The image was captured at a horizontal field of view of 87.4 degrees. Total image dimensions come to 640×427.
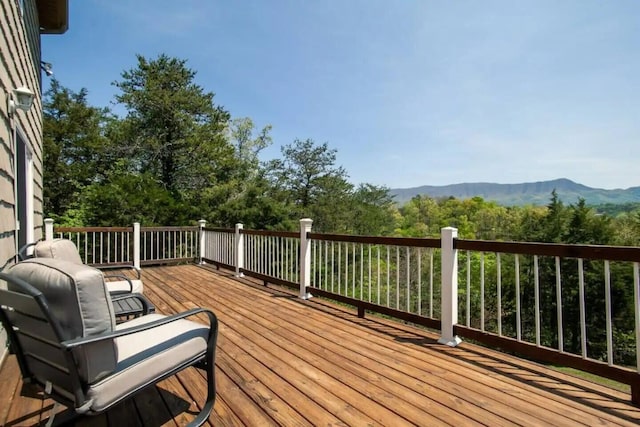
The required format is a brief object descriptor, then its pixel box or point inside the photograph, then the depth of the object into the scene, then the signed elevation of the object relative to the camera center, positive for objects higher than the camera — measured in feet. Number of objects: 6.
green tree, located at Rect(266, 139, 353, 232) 78.33 +8.01
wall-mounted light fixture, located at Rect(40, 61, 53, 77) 18.16 +8.15
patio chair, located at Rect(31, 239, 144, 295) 7.83 -0.92
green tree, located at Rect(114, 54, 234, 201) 51.72 +13.93
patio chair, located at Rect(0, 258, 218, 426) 4.41 -1.72
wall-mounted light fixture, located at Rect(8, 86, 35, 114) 9.55 +3.50
